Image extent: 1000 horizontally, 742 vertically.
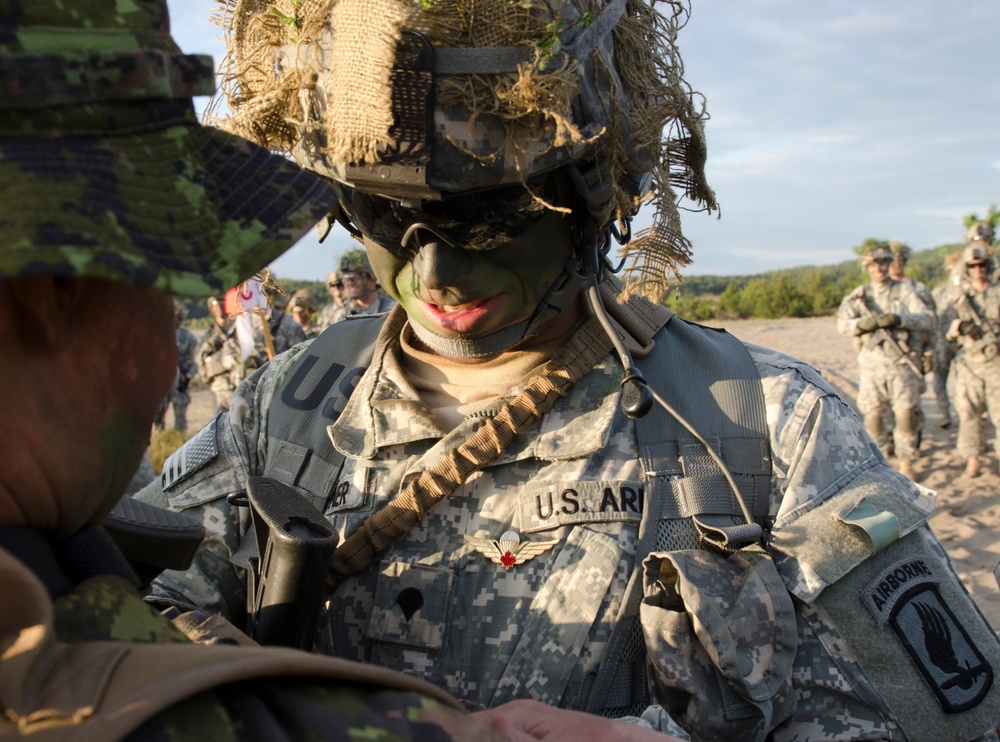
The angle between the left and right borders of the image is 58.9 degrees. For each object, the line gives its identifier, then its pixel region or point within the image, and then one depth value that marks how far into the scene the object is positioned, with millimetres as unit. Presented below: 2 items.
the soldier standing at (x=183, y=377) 12945
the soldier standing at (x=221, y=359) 11516
